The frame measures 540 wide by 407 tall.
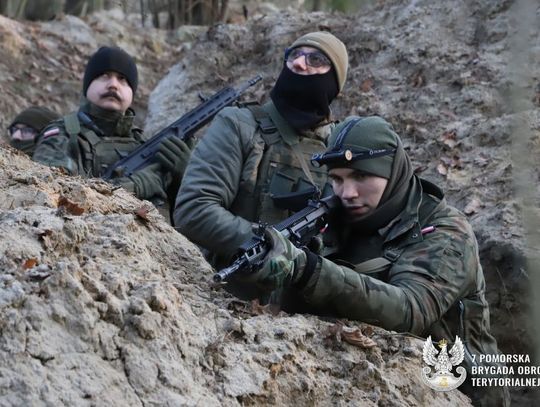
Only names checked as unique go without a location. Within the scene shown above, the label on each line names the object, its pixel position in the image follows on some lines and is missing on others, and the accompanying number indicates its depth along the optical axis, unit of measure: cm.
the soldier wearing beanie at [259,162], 503
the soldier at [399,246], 421
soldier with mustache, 666
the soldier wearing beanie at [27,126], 830
